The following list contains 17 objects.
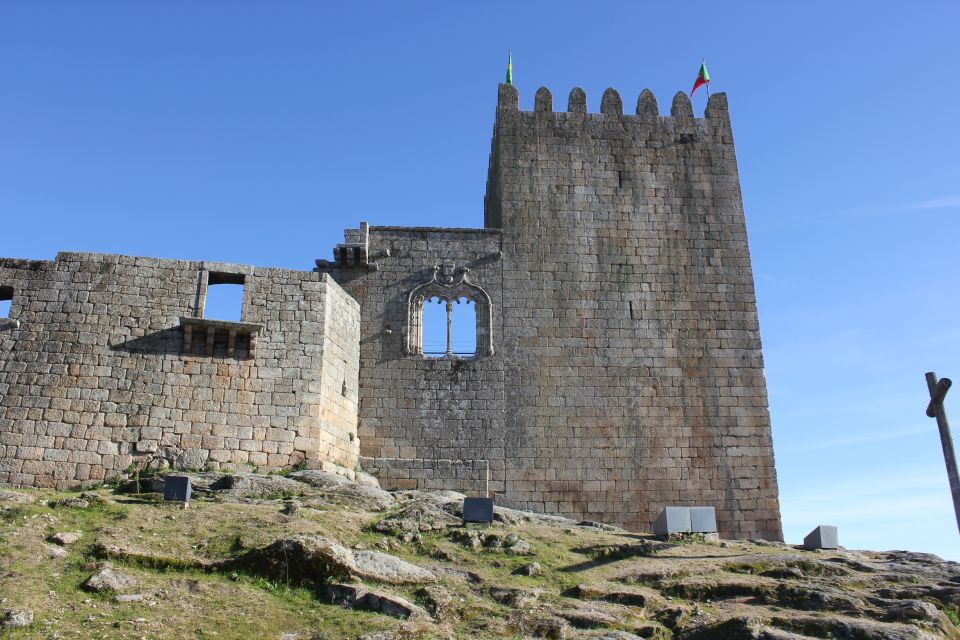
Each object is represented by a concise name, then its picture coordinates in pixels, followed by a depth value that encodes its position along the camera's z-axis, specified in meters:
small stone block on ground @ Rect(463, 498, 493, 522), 13.47
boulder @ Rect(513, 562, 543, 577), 11.77
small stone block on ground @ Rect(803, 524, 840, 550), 14.52
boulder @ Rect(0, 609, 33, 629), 8.80
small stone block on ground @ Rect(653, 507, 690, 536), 14.20
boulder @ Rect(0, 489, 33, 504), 12.22
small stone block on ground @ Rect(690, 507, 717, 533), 14.28
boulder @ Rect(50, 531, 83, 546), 10.90
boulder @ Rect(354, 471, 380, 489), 16.27
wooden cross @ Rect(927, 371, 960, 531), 12.14
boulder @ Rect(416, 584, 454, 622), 10.20
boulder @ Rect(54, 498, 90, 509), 12.27
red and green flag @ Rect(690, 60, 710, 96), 21.23
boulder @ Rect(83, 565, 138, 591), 9.84
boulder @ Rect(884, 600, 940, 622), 10.80
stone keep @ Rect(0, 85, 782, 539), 15.45
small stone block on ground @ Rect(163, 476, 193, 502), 12.72
